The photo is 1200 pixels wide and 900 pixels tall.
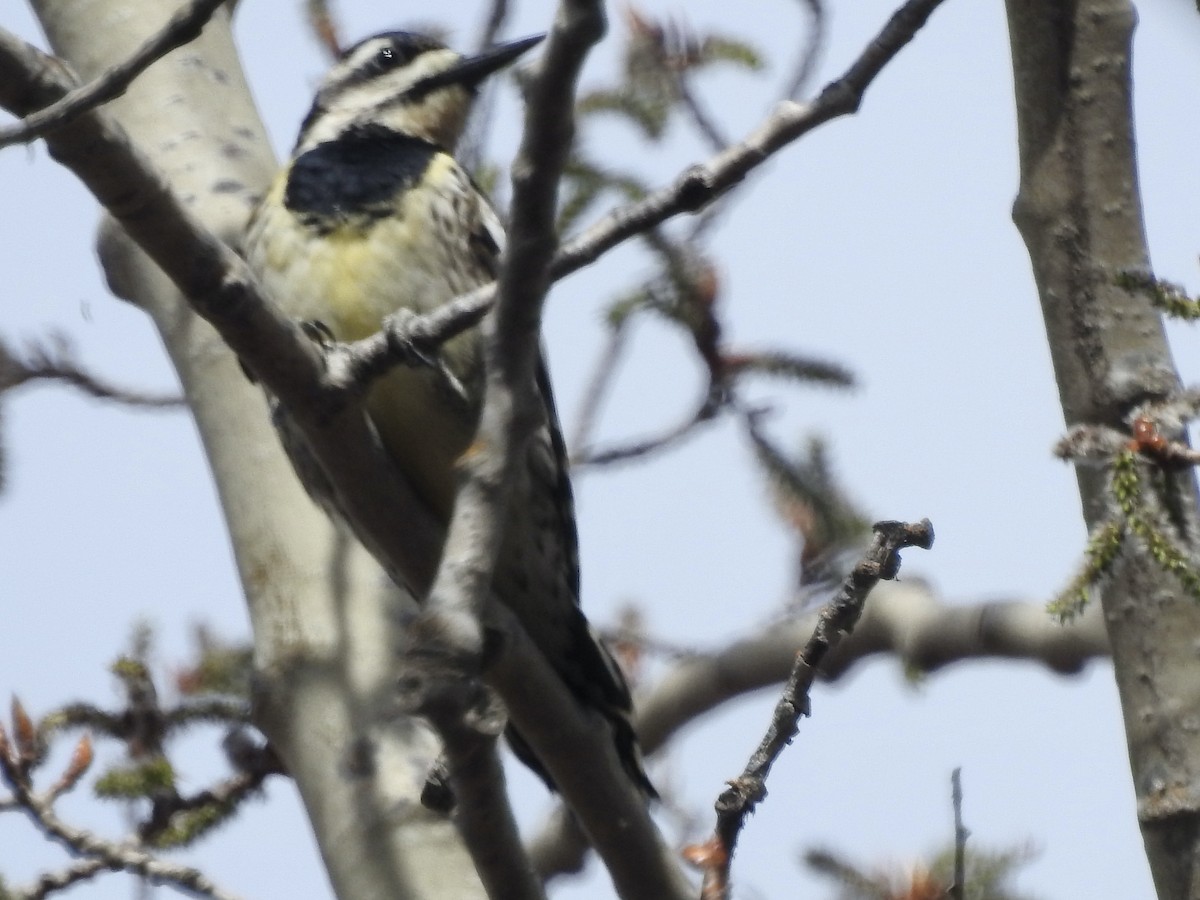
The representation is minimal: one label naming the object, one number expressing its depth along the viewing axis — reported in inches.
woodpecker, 300.4
